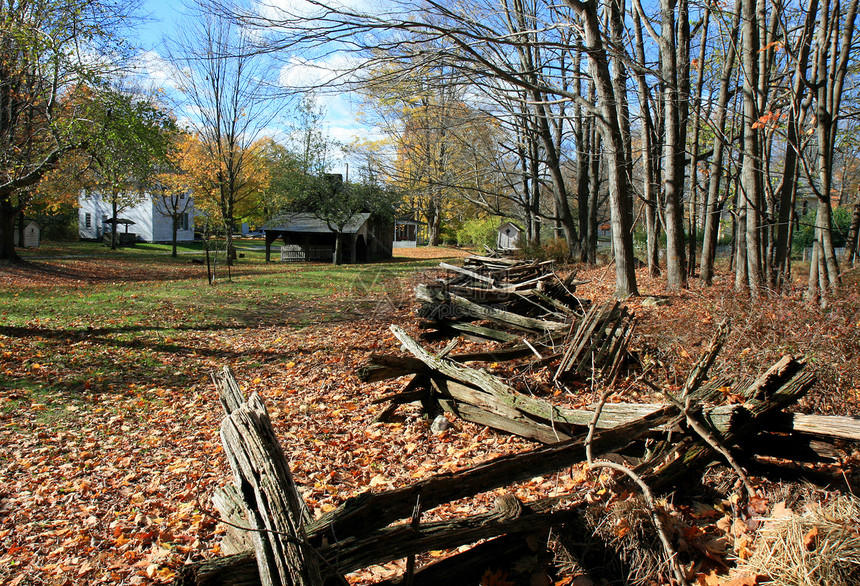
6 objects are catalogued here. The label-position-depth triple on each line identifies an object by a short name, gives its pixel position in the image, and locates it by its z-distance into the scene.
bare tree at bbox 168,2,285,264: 28.06
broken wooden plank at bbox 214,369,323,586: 2.30
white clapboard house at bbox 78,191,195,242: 47.28
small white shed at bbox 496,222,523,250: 59.47
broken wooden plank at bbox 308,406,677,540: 2.55
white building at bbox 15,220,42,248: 36.69
